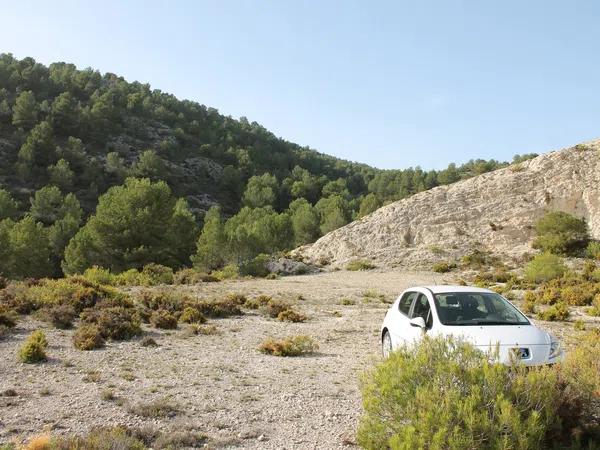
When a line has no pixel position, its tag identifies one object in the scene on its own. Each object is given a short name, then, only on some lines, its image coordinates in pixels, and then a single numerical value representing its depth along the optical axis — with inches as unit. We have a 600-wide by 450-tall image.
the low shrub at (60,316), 508.4
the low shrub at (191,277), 1070.4
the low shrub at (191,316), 579.5
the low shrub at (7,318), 490.6
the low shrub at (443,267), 1341.2
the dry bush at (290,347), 430.3
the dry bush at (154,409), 261.4
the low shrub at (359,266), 1432.1
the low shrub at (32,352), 369.7
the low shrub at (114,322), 468.8
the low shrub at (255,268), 1373.0
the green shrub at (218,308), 647.8
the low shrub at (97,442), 201.8
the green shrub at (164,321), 538.0
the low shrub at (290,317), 634.2
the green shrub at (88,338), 419.2
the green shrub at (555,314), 636.7
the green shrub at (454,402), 168.7
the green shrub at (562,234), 1354.6
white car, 263.0
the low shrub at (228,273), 1242.0
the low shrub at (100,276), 976.9
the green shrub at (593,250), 1274.6
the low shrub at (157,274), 1049.5
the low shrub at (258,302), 736.3
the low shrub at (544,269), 1092.5
